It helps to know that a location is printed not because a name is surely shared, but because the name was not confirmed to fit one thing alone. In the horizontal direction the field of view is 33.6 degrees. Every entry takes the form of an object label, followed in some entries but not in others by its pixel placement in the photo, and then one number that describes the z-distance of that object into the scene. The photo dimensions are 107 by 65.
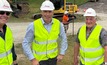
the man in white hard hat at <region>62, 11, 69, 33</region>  9.59
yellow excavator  13.73
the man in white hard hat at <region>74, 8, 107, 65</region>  2.77
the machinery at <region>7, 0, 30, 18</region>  13.75
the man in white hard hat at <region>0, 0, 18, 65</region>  2.39
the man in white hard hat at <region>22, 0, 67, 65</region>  2.90
